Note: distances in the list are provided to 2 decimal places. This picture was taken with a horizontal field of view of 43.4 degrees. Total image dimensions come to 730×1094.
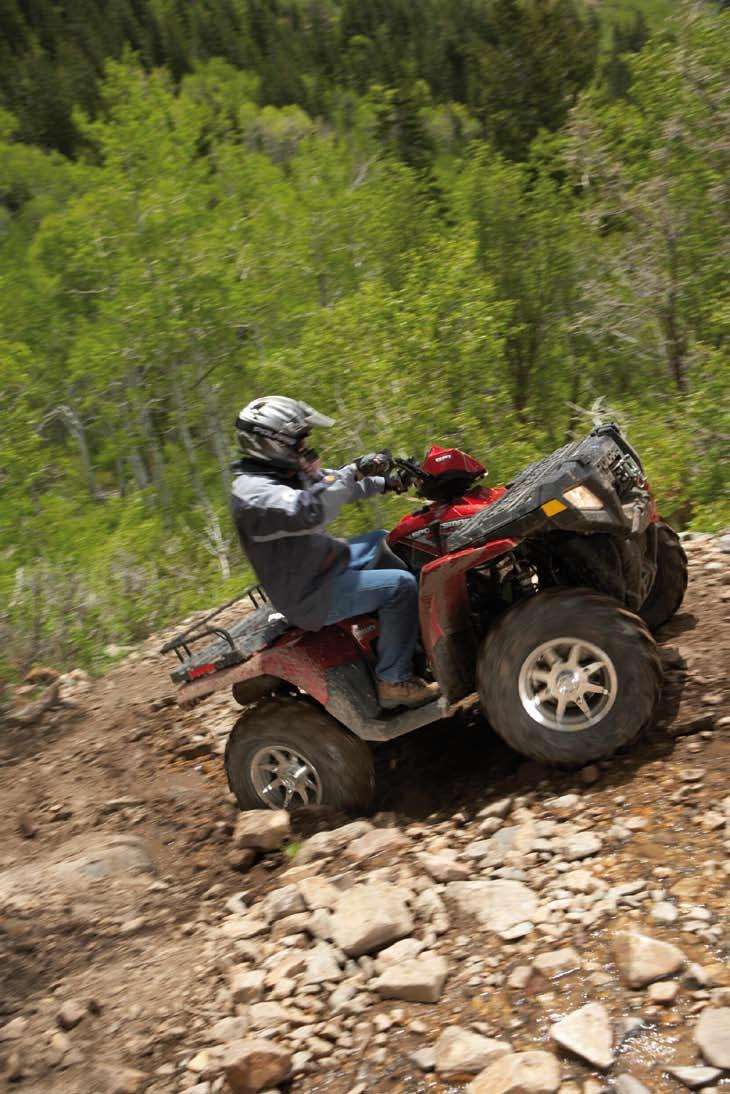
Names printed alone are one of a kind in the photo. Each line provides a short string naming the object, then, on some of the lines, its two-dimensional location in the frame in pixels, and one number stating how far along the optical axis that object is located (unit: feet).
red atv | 13.64
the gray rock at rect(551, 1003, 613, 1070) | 8.44
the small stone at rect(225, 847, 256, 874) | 15.70
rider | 15.03
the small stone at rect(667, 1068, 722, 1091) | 7.89
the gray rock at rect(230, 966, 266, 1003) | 11.30
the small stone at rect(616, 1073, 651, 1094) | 7.98
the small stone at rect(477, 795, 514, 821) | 14.08
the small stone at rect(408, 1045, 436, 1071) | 9.21
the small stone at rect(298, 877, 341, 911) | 12.78
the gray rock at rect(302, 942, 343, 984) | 11.15
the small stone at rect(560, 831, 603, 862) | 11.97
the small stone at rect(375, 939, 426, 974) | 11.09
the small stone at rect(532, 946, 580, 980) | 9.82
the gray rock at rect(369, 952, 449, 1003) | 10.21
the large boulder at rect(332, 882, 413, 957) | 11.52
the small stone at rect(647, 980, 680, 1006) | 8.88
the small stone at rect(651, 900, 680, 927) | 10.02
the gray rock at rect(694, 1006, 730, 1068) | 8.02
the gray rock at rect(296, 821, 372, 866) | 14.74
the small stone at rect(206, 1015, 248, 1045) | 10.65
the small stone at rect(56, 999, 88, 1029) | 11.88
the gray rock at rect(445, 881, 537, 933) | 11.10
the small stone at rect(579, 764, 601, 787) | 13.79
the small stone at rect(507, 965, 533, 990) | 9.82
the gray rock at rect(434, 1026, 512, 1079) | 8.91
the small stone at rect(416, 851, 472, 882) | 12.60
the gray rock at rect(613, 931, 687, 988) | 9.18
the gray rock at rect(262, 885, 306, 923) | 12.98
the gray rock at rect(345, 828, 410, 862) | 14.14
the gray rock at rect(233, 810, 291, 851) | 15.66
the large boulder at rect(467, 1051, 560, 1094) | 8.28
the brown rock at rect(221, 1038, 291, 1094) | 9.69
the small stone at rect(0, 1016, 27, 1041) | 11.93
